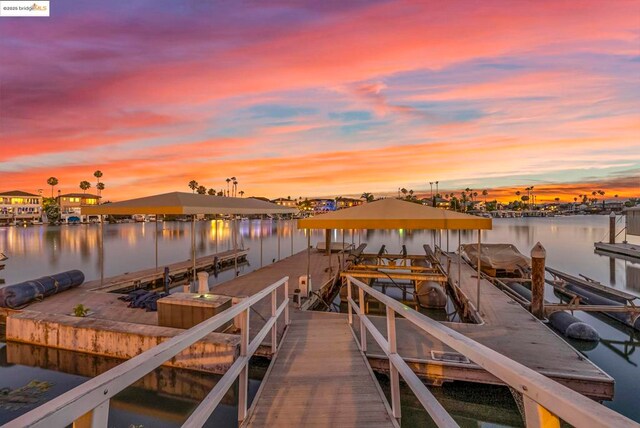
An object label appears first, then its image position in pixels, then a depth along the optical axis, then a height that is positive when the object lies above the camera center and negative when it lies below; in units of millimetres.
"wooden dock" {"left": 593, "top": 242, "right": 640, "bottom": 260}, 30931 -4510
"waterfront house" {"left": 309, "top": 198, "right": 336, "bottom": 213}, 190375 +1217
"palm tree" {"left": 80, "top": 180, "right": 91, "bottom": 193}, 142375 +11821
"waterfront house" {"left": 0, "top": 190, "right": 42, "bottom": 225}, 110125 +2514
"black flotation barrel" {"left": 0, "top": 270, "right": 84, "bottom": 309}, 10773 -2654
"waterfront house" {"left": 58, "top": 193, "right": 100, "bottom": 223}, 127625 +4993
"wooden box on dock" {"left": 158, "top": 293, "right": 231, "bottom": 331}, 8148 -2460
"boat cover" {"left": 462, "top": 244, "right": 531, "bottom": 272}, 18766 -3064
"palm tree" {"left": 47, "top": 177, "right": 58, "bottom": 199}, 135375 +13132
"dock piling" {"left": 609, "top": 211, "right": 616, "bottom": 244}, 36300 -2862
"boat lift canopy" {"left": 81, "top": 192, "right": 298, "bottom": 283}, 11930 +193
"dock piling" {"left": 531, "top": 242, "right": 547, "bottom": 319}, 11523 -2681
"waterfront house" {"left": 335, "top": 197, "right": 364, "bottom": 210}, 188850 +4014
